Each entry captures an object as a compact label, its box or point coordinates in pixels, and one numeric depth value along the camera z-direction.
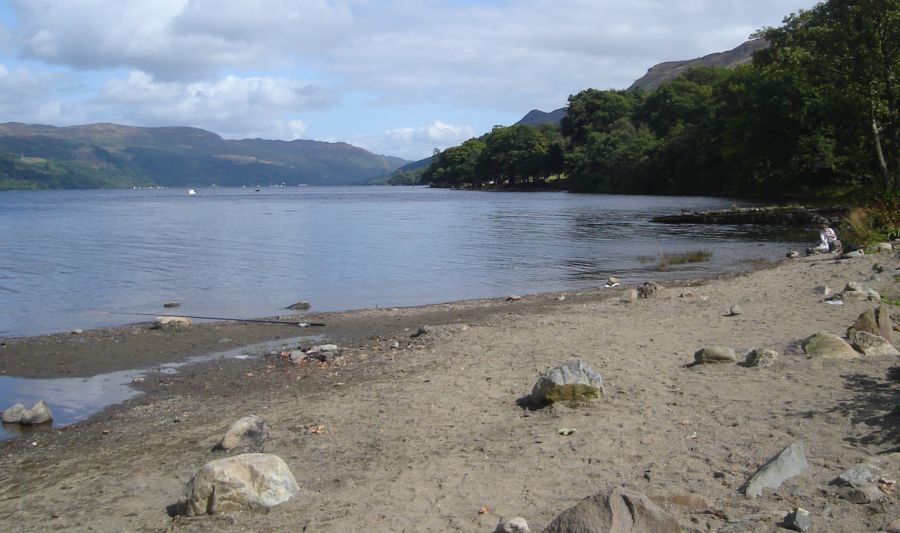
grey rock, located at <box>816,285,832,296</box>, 14.60
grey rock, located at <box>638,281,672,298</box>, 16.92
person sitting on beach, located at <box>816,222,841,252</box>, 23.83
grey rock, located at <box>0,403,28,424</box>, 9.73
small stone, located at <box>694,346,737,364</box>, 9.41
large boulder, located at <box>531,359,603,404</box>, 8.21
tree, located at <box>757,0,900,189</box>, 29.64
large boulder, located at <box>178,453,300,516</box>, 6.23
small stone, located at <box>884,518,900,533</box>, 4.59
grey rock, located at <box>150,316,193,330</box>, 15.89
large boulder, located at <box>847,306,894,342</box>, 9.62
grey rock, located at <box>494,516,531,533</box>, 5.21
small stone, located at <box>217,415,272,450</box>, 8.00
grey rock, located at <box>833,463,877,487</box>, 5.27
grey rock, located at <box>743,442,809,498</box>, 5.58
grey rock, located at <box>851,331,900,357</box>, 8.75
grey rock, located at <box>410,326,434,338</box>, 13.95
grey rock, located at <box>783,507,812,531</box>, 4.79
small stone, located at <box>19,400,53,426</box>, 9.72
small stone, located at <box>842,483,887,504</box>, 5.05
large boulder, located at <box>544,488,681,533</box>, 4.65
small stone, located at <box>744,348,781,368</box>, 8.94
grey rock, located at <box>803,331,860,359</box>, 8.80
